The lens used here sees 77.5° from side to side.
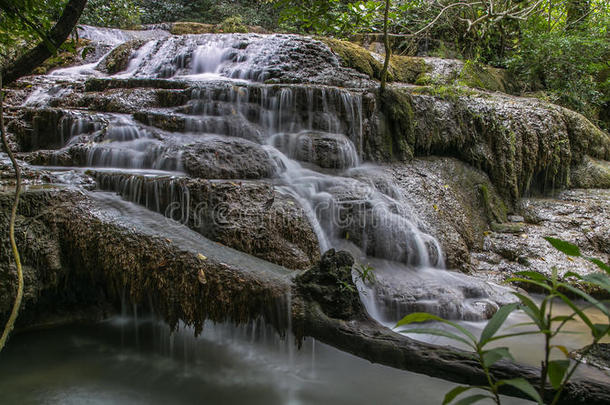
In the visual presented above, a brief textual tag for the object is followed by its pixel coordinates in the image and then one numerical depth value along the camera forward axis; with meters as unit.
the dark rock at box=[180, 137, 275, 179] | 4.46
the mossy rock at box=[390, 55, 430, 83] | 9.20
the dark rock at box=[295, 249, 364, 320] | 2.64
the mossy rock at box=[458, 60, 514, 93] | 8.79
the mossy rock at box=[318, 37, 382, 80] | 8.23
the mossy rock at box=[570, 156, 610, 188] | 7.41
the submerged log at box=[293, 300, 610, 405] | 1.66
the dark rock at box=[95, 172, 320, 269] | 3.63
